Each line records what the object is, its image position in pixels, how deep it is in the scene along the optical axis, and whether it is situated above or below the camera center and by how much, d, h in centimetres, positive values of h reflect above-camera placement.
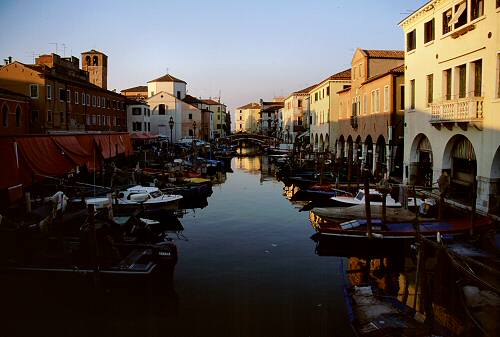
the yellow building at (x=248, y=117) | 14038 +901
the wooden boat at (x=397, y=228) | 1597 -290
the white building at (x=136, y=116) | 6253 +410
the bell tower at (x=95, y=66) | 6562 +1141
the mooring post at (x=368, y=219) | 1609 -250
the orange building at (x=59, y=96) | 3800 +465
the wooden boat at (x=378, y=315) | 873 -341
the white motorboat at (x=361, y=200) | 2156 -260
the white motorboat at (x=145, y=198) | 2228 -255
